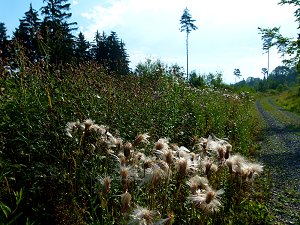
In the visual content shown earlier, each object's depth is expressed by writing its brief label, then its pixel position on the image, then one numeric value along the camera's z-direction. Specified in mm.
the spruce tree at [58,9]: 37375
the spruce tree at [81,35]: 45906
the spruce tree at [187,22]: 57016
